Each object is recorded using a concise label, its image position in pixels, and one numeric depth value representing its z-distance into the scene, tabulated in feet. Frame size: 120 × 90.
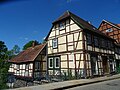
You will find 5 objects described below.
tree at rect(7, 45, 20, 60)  155.48
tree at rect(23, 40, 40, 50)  126.86
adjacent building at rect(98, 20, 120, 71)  64.17
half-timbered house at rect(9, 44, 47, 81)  42.53
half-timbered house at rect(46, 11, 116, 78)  35.78
